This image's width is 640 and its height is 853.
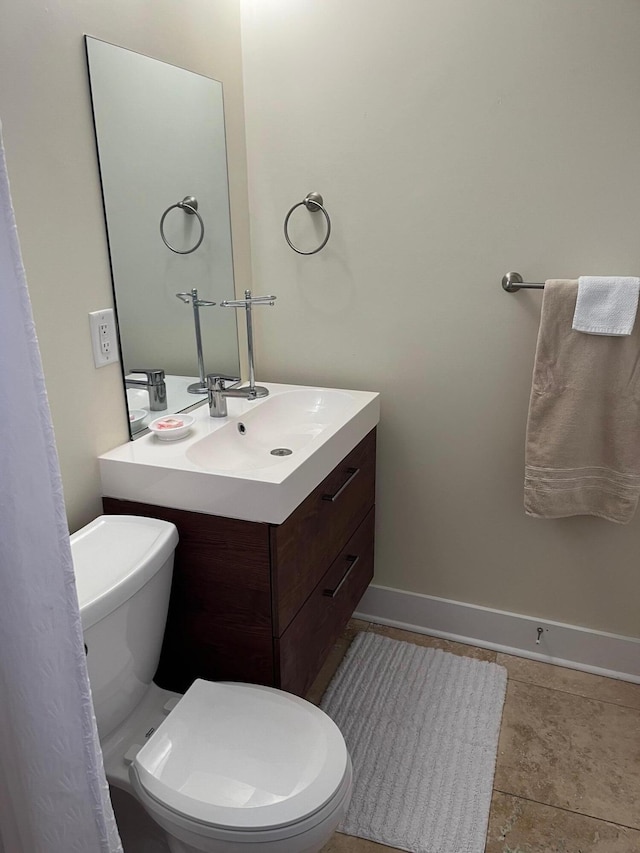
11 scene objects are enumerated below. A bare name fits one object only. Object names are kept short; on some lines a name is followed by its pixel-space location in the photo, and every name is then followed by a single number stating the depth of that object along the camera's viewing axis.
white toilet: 1.10
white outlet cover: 1.46
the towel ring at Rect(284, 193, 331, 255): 1.97
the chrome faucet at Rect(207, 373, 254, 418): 1.77
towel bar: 1.83
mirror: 1.48
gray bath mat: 1.57
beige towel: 1.74
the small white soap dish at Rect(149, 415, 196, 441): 1.60
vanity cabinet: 1.43
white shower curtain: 0.62
